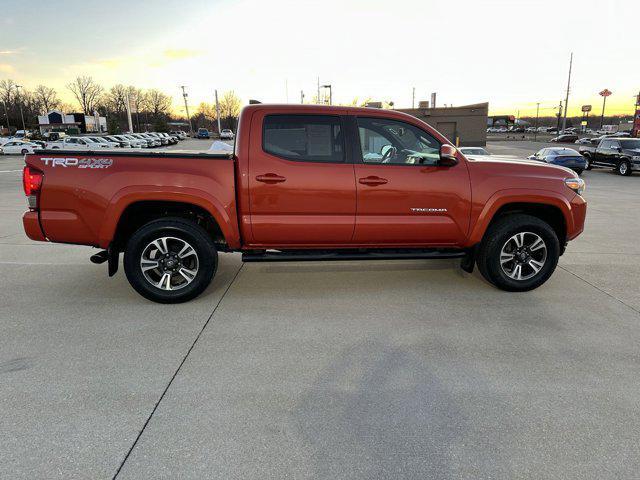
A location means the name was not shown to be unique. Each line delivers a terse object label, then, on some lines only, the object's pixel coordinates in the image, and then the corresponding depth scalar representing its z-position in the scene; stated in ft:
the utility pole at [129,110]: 235.46
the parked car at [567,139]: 194.39
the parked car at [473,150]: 55.83
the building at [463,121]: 131.03
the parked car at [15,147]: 125.80
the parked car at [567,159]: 64.28
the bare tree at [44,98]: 376.44
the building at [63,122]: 283.38
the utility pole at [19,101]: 302.25
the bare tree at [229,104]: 370.32
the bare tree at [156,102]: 414.82
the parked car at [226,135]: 234.87
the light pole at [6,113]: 306.96
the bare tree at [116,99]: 410.10
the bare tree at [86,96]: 392.88
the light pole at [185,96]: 316.40
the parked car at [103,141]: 127.13
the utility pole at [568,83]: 182.64
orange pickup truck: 14.15
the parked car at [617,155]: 64.79
